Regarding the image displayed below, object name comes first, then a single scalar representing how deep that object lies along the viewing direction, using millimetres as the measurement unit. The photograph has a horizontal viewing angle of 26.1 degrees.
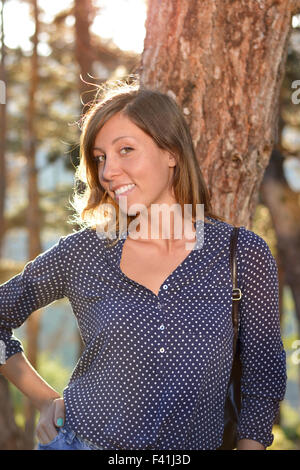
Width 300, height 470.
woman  2281
